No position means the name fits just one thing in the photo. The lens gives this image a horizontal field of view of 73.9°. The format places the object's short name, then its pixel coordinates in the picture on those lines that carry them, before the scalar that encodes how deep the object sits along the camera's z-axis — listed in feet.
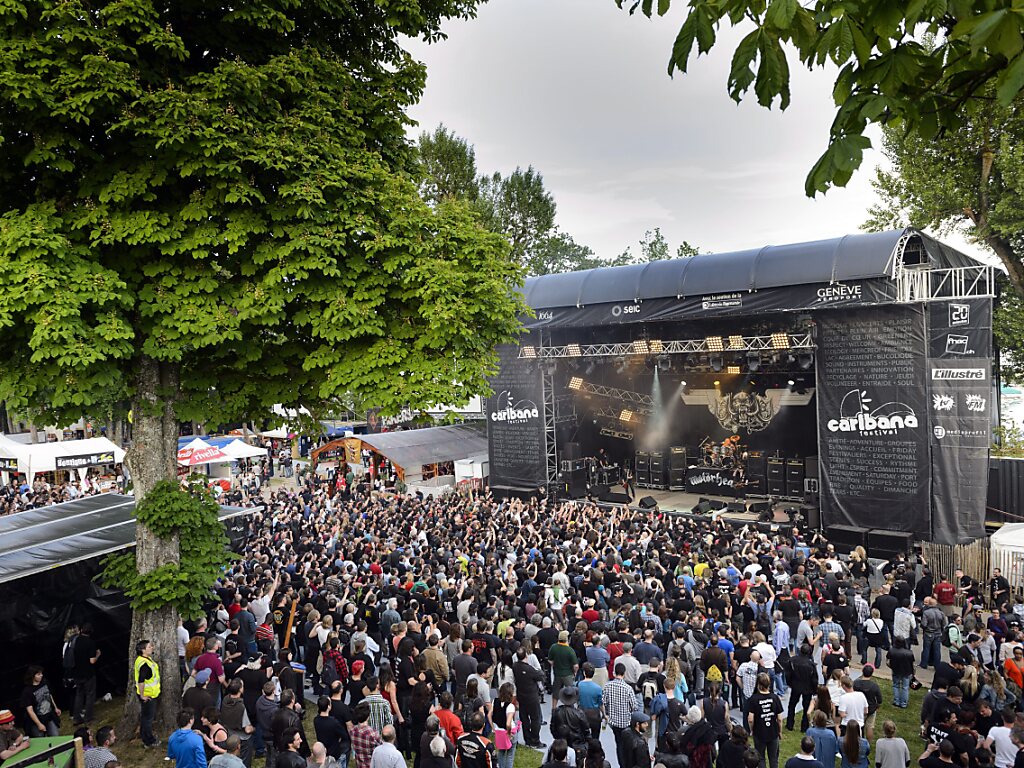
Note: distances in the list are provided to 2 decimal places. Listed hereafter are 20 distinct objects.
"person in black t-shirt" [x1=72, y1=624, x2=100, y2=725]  29.66
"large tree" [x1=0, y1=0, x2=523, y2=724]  21.91
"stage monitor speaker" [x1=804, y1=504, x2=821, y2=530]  60.75
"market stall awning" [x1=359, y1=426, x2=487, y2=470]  86.43
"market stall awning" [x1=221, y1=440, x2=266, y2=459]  85.71
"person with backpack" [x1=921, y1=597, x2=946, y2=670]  33.09
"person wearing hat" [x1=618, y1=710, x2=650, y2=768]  21.67
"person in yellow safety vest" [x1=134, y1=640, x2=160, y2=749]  26.50
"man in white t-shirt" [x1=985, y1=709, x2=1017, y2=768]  21.01
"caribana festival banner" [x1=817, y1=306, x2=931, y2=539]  52.65
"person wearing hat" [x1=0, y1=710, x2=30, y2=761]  20.46
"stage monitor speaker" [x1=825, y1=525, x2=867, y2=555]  54.60
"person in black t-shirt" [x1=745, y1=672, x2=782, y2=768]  23.70
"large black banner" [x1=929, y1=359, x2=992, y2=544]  50.03
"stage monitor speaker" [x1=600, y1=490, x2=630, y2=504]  76.02
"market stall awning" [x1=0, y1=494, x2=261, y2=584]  30.83
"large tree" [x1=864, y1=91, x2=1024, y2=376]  67.41
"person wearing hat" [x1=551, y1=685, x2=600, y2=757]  22.72
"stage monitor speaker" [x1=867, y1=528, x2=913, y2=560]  52.54
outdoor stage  51.83
